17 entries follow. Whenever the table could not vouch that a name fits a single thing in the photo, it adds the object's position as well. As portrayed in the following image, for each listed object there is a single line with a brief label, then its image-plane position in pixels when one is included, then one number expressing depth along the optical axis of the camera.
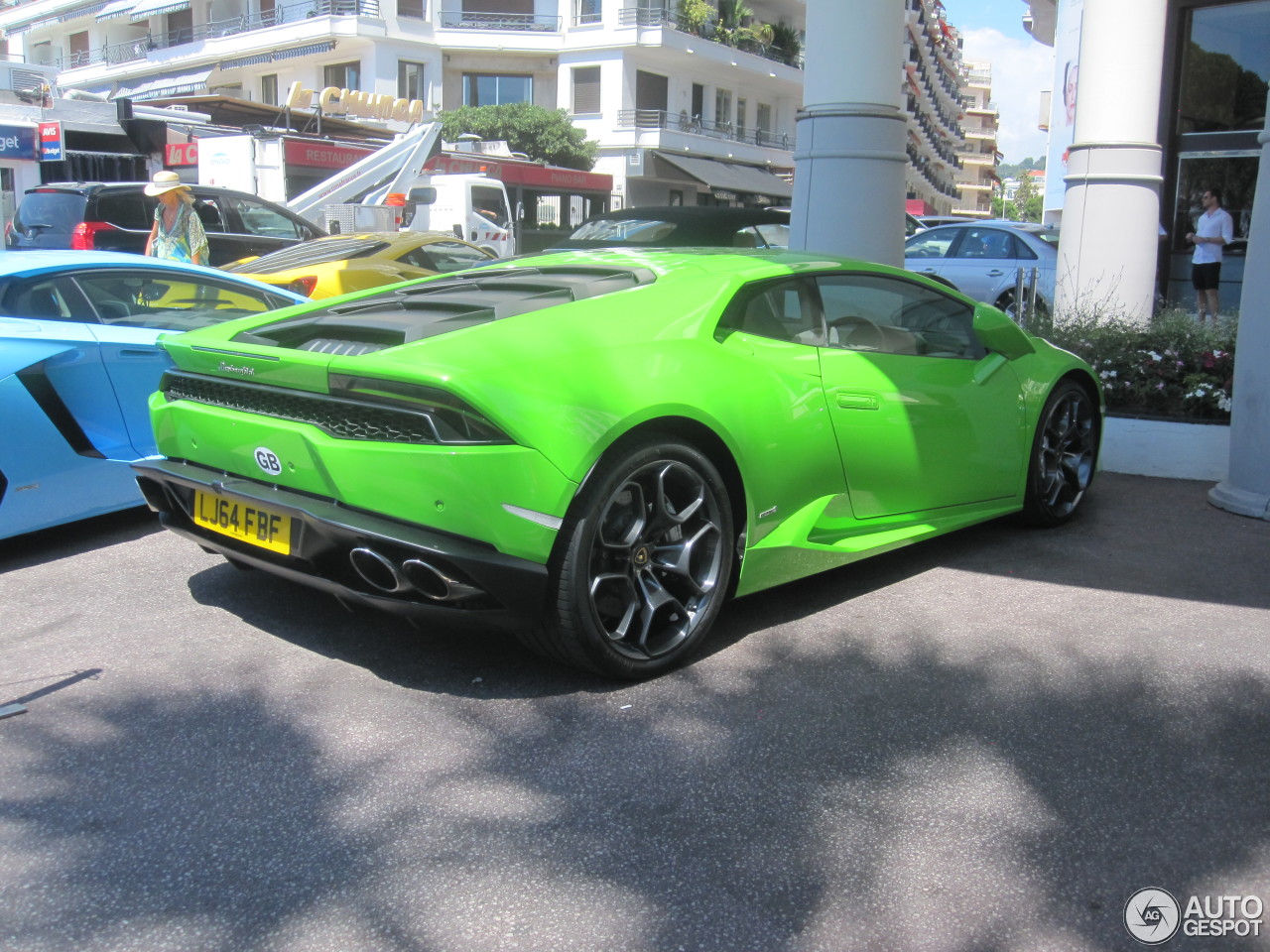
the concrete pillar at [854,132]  8.32
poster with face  19.00
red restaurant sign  18.00
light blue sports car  4.51
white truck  18.23
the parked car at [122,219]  13.01
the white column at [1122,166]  8.44
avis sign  20.00
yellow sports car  9.53
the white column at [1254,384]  5.62
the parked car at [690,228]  10.44
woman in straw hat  8.40
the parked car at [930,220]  20.67
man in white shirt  12.42
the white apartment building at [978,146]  132.38
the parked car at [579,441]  3.10
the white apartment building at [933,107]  71.85
